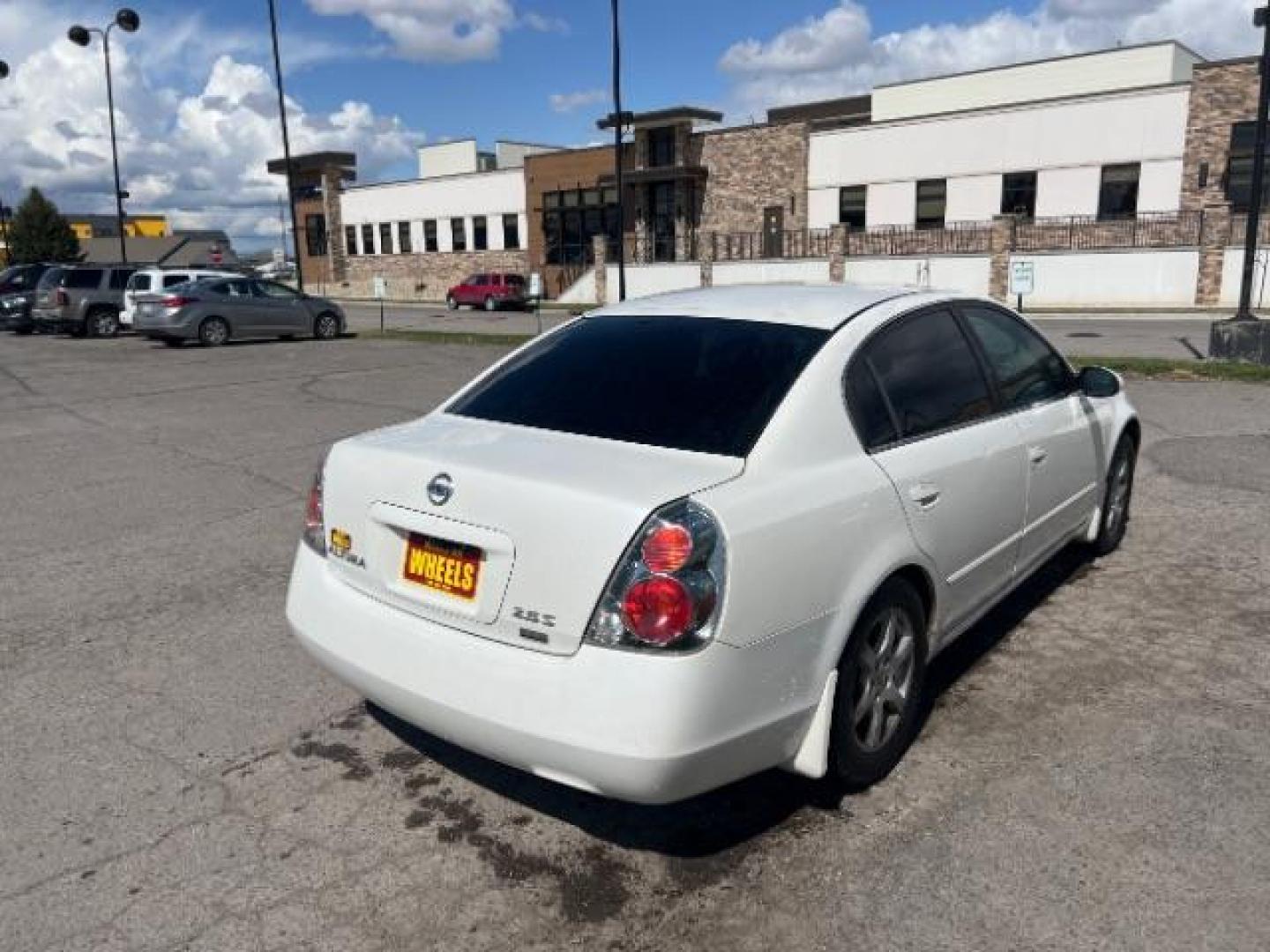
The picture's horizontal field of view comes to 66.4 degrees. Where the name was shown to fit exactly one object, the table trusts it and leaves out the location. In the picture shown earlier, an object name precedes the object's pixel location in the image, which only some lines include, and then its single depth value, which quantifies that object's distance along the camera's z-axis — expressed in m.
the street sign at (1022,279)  15.41
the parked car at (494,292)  40.72
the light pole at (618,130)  25.62
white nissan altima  2.52
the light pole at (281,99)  29.23
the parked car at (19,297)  26.59
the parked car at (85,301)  24.56
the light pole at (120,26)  32.78
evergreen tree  71.31
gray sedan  20.86
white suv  22.61
